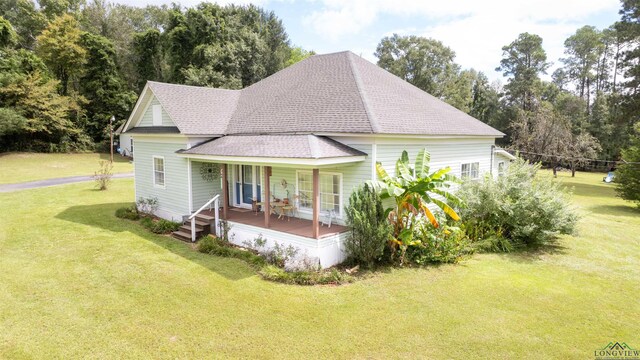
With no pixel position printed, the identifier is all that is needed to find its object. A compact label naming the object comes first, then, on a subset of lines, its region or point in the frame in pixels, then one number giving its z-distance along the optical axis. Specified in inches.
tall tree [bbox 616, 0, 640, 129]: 1187.8
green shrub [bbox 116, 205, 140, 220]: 659.4
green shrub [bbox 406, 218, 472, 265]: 450.9
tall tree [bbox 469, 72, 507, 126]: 2055.9
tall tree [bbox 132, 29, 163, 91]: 1905.8
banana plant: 422.6
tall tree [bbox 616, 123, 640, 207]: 842.2
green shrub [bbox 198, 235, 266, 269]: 438.6
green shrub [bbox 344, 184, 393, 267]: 415.4
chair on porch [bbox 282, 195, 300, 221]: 525.7
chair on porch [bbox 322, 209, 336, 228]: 485.4
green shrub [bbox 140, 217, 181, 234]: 575.2
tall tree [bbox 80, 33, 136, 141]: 1761.8
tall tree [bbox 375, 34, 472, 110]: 1726.1
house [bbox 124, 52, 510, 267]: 459.5
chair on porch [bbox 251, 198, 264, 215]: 577.1
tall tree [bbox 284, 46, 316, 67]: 1918.1
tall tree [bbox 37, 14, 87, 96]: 1680.6
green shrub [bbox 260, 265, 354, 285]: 390.3
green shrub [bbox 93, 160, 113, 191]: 971.3
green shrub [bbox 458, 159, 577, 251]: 494.3
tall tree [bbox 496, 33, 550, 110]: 1883.6
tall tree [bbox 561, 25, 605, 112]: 2105.1
